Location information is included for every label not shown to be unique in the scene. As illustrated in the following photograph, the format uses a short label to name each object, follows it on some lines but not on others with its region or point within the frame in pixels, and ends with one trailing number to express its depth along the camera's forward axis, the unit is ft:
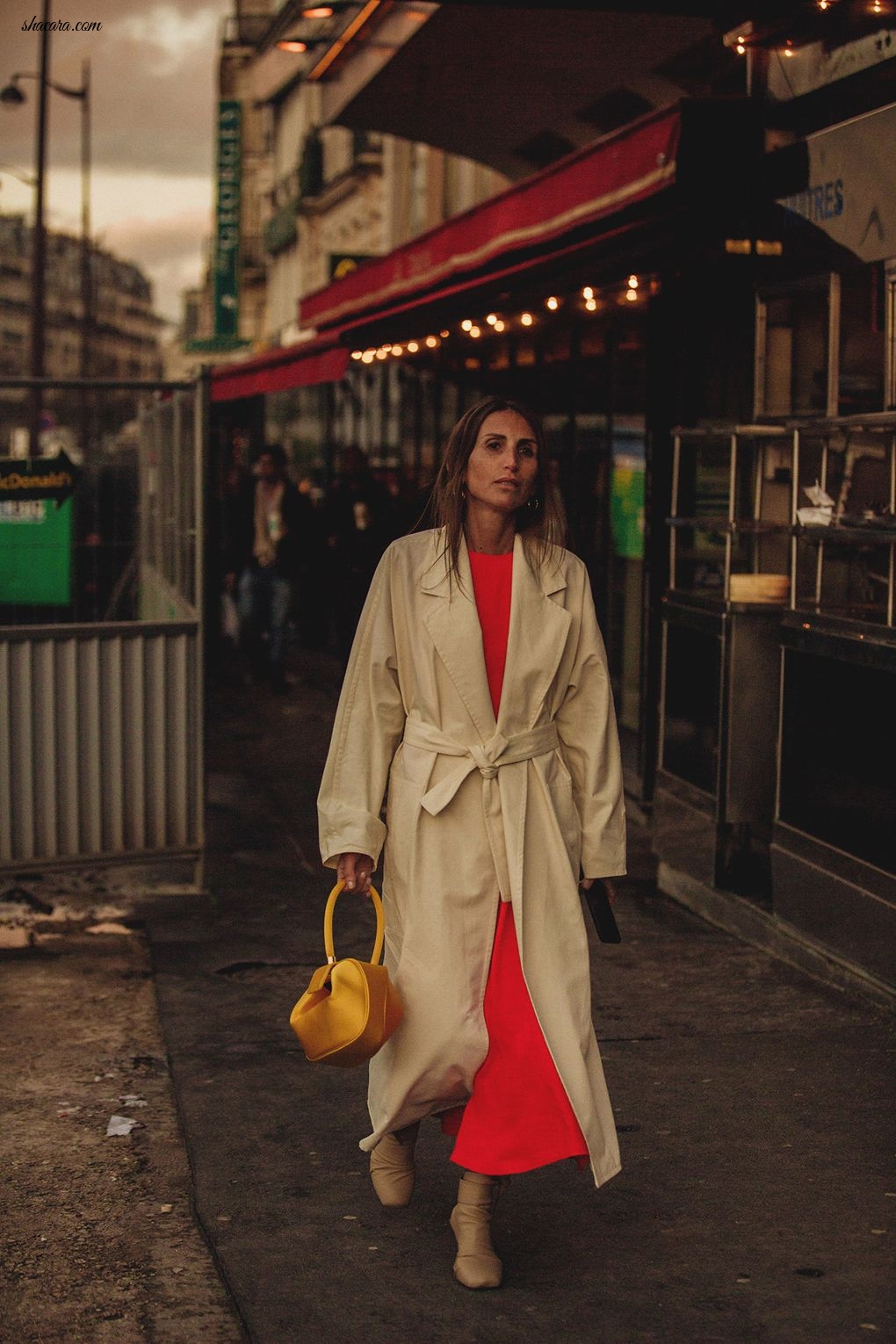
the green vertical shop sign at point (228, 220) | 139.54
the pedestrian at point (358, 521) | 45.42
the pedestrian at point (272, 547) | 45.47
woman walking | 12.69
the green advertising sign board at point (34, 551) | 23.36
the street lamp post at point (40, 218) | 104.06
